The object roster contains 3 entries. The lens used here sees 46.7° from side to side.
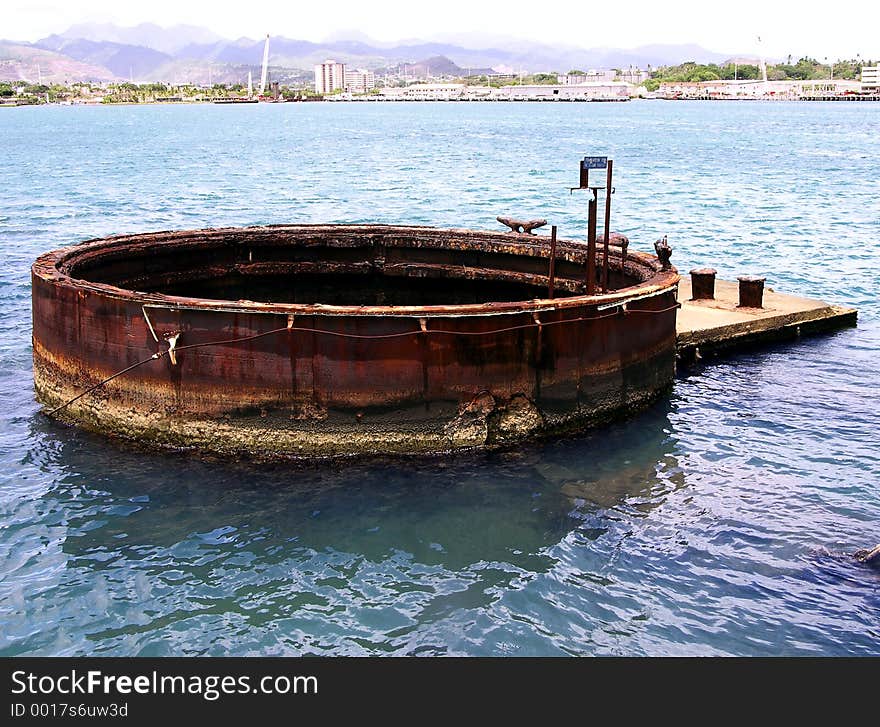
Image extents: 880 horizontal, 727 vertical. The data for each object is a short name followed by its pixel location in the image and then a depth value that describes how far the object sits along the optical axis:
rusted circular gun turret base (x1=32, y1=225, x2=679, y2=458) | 12.66
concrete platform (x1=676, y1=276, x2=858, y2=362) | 18.02
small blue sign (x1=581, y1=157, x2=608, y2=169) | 14.11
